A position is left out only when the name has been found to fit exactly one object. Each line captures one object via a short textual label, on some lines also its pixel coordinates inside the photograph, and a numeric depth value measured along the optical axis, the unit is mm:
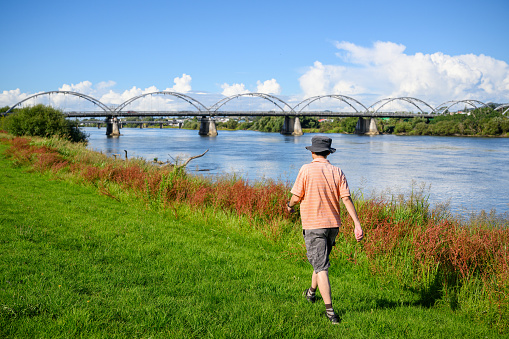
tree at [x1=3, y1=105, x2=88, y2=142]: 36969
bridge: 104344
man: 4293
